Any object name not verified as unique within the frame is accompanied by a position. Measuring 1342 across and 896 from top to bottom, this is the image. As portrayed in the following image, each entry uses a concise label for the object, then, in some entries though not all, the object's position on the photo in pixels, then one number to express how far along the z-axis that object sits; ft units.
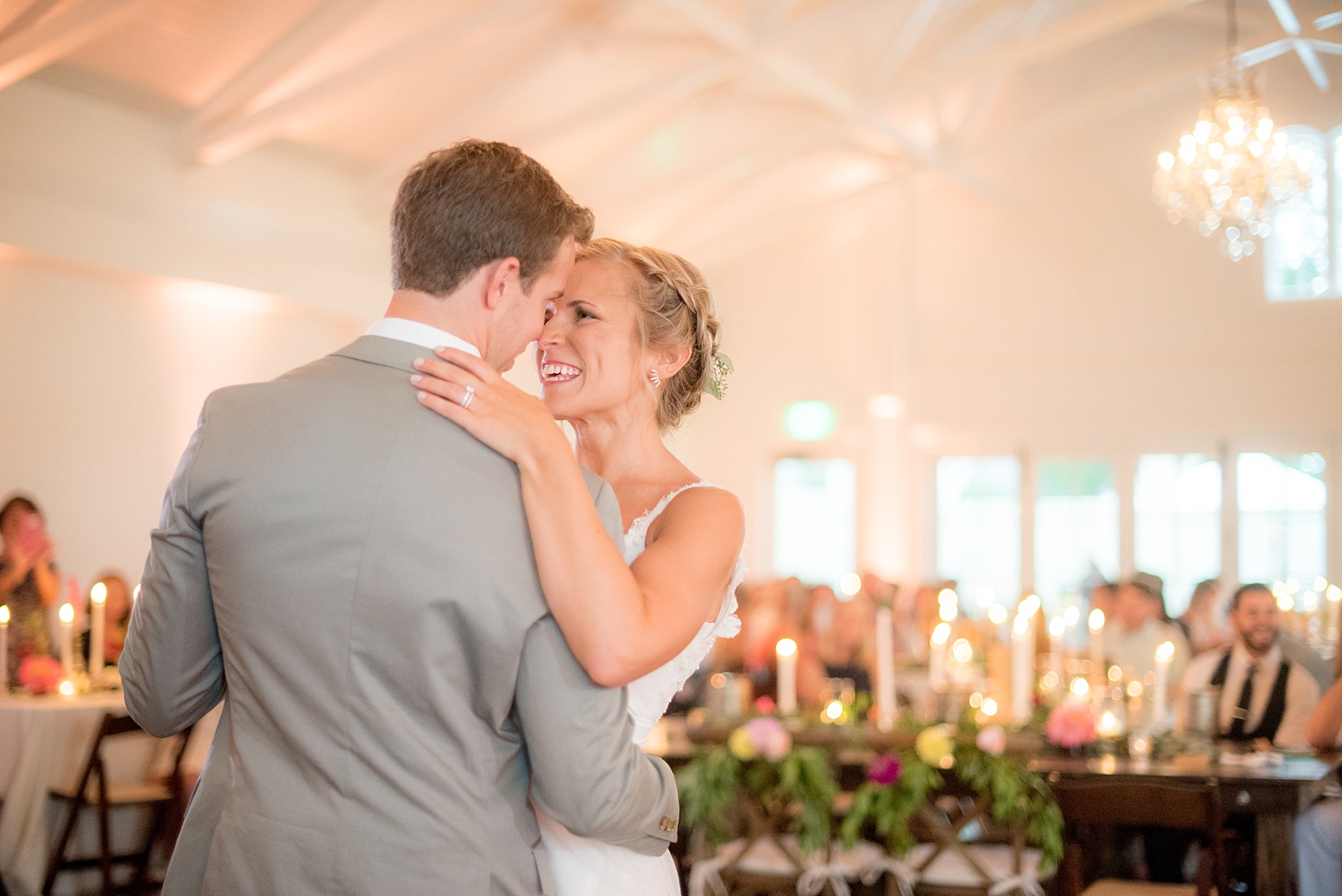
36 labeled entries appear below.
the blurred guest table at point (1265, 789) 14.30
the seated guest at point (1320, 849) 14.69
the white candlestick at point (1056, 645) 16.60
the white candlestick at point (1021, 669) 14.65
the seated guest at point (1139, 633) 24.61
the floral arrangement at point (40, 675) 17.26
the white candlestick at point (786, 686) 15.02
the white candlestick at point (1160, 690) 15.62
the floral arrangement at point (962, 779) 12.94
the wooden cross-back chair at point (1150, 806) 11.69
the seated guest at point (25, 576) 19.61
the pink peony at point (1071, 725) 14.76
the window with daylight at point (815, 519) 40.09
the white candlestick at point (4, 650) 16.30
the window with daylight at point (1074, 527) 36.04
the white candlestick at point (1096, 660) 17.51
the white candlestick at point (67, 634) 17.29
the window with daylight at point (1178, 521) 34.76
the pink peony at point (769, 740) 13.34
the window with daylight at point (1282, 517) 33.50
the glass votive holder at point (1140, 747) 15.76
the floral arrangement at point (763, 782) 13.29
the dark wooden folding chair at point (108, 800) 15.25
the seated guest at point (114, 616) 21.21
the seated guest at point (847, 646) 23.13
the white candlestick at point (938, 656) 15.57
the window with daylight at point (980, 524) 37.50
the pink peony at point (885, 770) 13.26
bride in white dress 4.31
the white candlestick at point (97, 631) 17.42
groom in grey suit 4.23
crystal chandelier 21.07
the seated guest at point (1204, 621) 27.27
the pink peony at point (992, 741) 13.28
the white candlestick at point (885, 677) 14.65
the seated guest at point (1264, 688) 17.63
